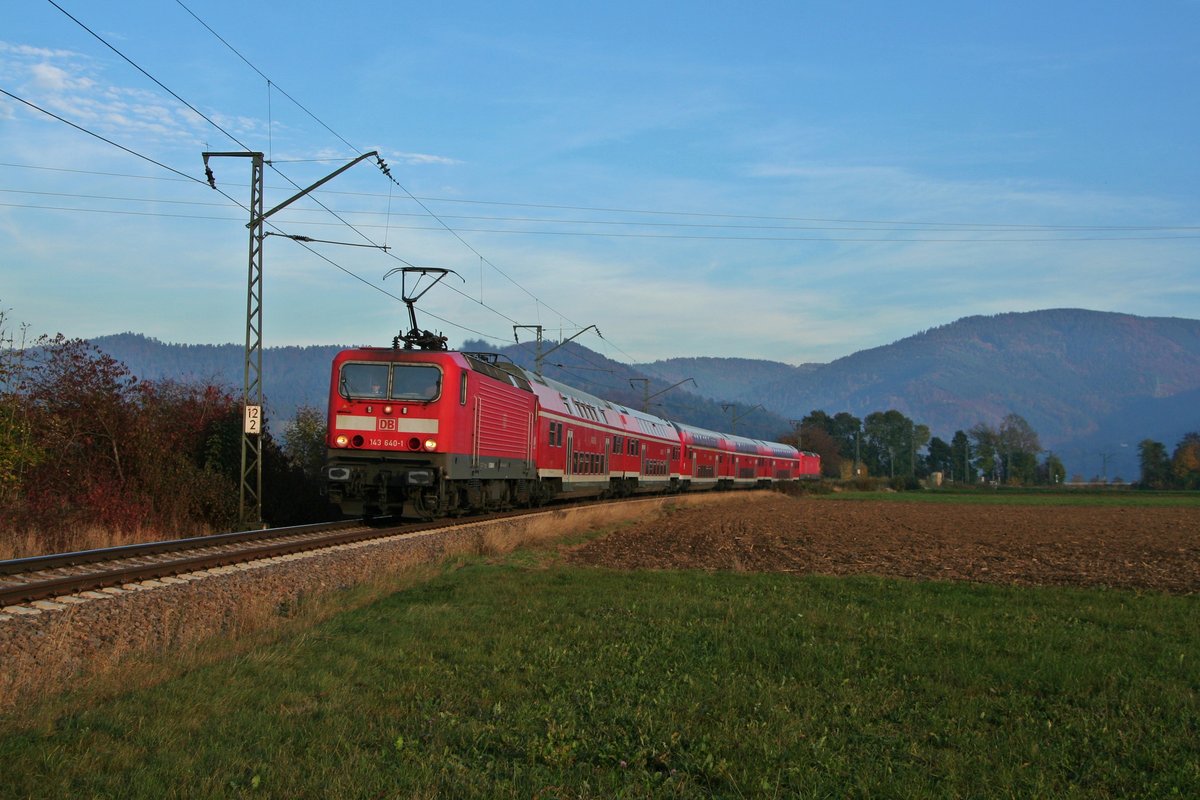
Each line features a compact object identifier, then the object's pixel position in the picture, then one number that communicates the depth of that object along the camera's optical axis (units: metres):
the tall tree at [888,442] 180.05
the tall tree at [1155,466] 132.62
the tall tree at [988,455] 173.62
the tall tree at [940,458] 182.38
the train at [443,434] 21.61
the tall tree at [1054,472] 169.50
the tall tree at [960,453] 168.00
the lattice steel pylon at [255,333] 21.52
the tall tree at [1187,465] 127.00
